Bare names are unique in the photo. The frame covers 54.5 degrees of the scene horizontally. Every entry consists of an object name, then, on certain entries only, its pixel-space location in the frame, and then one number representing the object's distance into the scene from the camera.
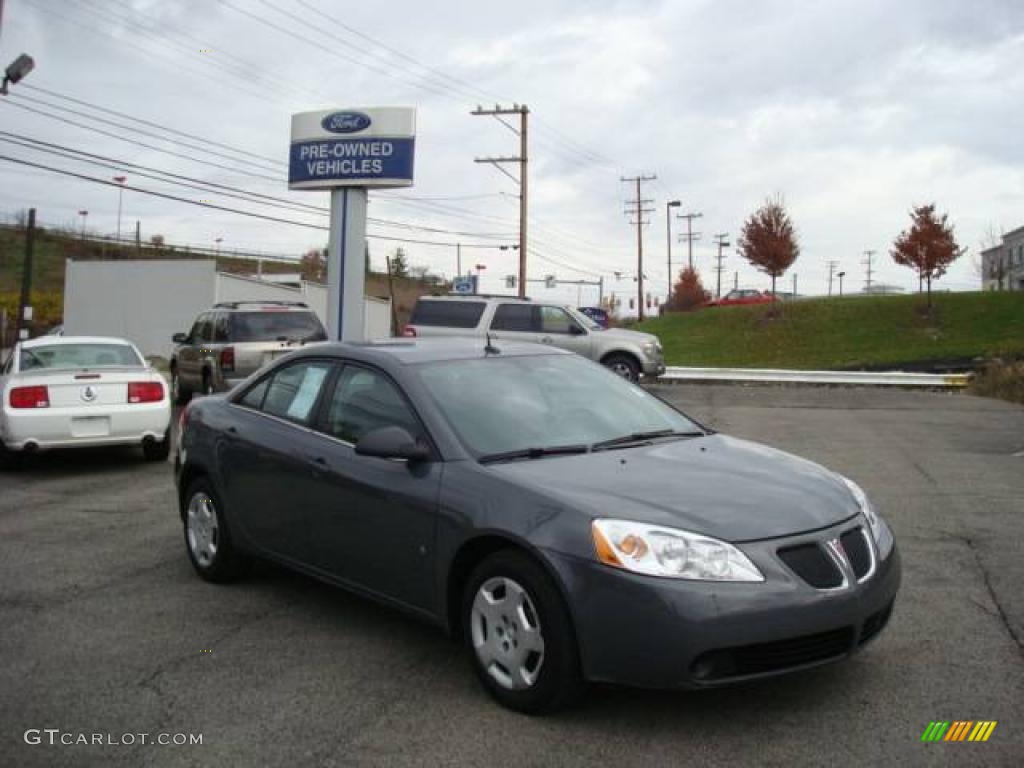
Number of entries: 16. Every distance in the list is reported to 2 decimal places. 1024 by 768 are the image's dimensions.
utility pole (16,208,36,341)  38.59
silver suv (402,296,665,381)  19.77
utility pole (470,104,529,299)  38.16
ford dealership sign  21.89
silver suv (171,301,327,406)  15.44
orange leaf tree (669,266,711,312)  83.06
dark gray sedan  3.62
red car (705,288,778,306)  57.56
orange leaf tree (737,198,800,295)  47.31
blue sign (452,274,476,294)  51.71
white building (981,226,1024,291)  86.06
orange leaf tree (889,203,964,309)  42.38
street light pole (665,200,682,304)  80.43
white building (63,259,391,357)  41.22
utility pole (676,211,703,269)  86.56
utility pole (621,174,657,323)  62.50
